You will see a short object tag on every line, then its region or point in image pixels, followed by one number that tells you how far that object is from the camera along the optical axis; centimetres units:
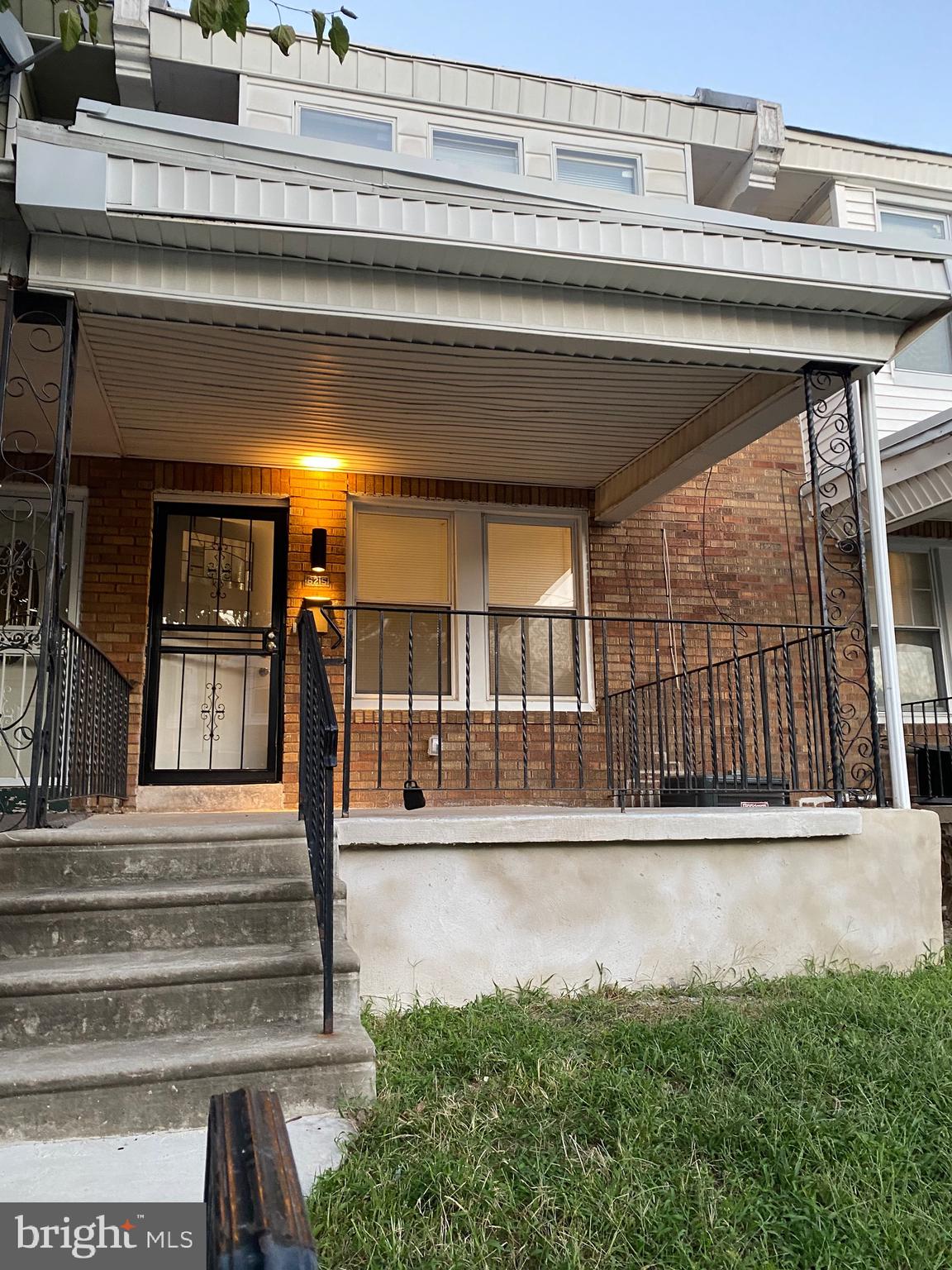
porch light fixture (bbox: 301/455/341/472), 656
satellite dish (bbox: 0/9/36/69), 455
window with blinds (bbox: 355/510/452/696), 682
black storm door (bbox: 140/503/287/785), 631
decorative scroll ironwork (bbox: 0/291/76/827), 383
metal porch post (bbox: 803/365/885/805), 495
